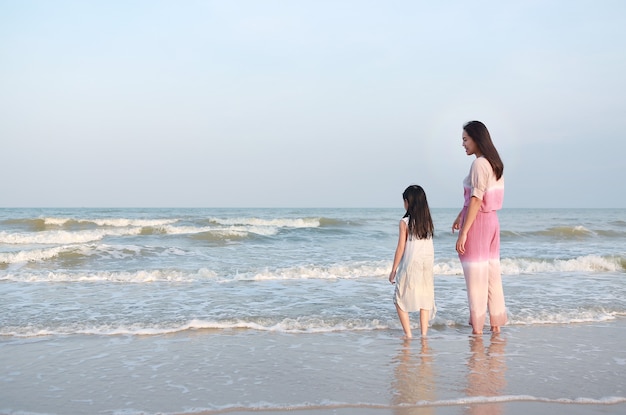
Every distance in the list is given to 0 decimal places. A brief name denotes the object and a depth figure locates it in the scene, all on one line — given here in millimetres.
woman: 5395
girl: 5775
